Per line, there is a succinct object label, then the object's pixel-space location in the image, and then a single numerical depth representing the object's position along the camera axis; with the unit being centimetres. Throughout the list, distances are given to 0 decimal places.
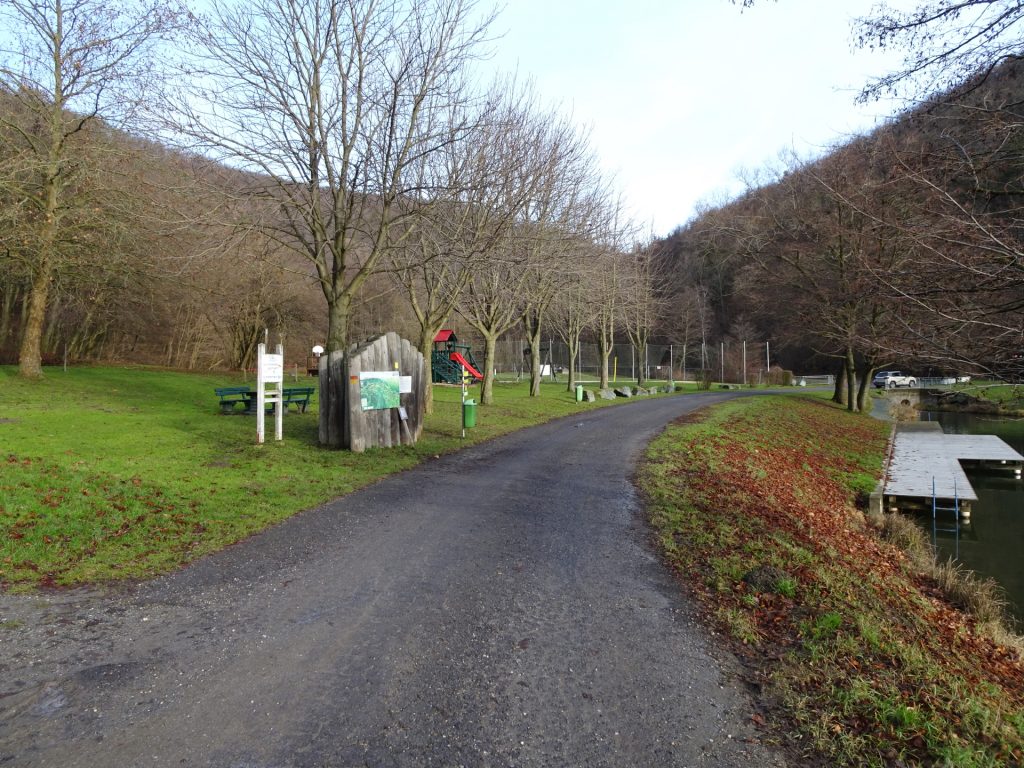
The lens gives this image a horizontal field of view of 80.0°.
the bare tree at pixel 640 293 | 2995
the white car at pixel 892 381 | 4450
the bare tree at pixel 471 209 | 1334
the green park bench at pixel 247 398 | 1573
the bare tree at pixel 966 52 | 470
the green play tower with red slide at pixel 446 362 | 3484
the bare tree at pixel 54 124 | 1742
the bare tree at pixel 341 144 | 1172
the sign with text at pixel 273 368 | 1141
